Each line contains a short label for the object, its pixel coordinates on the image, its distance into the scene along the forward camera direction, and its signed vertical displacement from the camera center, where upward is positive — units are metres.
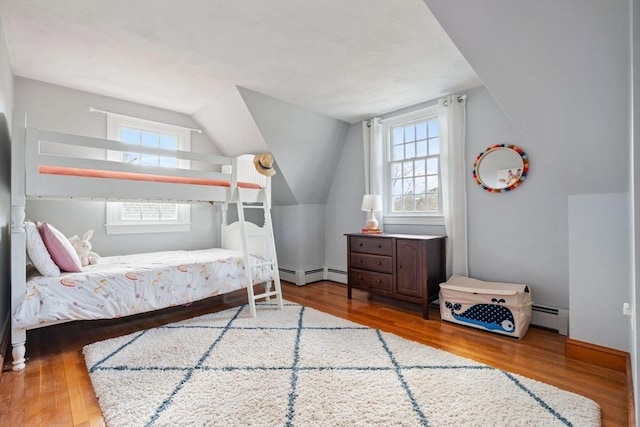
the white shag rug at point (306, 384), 1.54 -1.00
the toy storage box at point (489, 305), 2.57 -0.81
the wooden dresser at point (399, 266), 3.10 -0.55
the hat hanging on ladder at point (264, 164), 3.45 +0.59
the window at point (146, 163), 3.72 +0.70
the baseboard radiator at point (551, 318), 2.65 -0.93
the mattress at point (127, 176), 2.34 +0.35
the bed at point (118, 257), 2.12 -0.44
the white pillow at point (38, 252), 2.22 -0.26
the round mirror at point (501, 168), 2.90 +0.45
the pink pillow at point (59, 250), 2.37 -0.25
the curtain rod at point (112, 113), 3.52 +1.24
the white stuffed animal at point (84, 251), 2.86 -0.32
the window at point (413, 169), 3.62 +0.57
